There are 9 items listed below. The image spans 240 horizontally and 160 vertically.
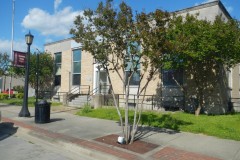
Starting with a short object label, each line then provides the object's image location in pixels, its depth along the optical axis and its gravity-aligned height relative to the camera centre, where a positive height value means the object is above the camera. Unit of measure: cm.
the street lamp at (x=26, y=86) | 1362 +26
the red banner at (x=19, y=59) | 1455 +180
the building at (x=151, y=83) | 1541 +80
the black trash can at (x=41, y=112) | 1171 -93
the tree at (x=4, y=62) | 3198 +358
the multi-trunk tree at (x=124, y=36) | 745 +161
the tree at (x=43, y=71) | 2616 +205
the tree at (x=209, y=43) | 1215 +224
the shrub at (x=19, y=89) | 3536 +27
